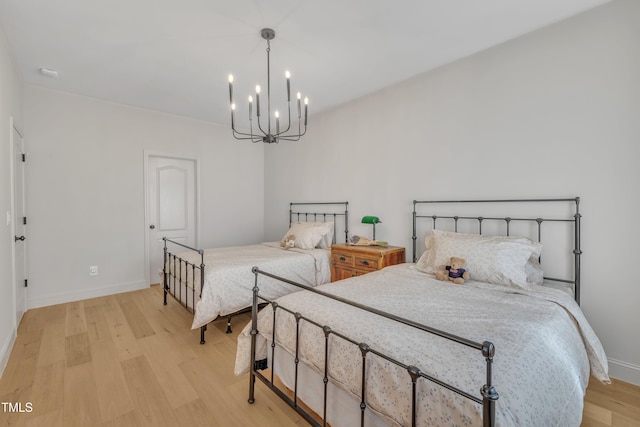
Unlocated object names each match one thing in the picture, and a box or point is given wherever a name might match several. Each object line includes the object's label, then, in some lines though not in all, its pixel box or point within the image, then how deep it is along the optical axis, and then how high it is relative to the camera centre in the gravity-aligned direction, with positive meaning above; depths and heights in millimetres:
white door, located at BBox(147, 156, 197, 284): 4258 +98
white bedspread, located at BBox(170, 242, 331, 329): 2602 -652
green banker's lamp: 3258 -113
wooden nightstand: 2943 -528
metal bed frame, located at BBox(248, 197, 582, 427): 830 -577
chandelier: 2271 +1437
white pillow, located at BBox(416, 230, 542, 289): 2014 -355
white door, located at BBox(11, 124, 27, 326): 2790 -170
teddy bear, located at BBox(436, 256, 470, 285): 2121 -473
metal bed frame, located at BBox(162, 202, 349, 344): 2824 -595
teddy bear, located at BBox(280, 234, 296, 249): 3797 -426
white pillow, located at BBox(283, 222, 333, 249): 3768 -321
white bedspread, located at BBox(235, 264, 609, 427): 992 -586
